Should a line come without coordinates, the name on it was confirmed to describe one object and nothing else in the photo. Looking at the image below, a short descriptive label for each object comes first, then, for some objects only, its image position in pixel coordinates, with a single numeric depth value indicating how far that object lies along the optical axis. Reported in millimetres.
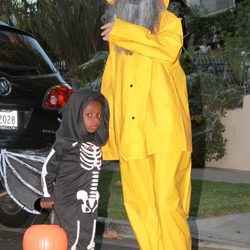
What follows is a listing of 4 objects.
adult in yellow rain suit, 4602
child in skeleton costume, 4723
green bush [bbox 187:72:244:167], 10805
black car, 6430
